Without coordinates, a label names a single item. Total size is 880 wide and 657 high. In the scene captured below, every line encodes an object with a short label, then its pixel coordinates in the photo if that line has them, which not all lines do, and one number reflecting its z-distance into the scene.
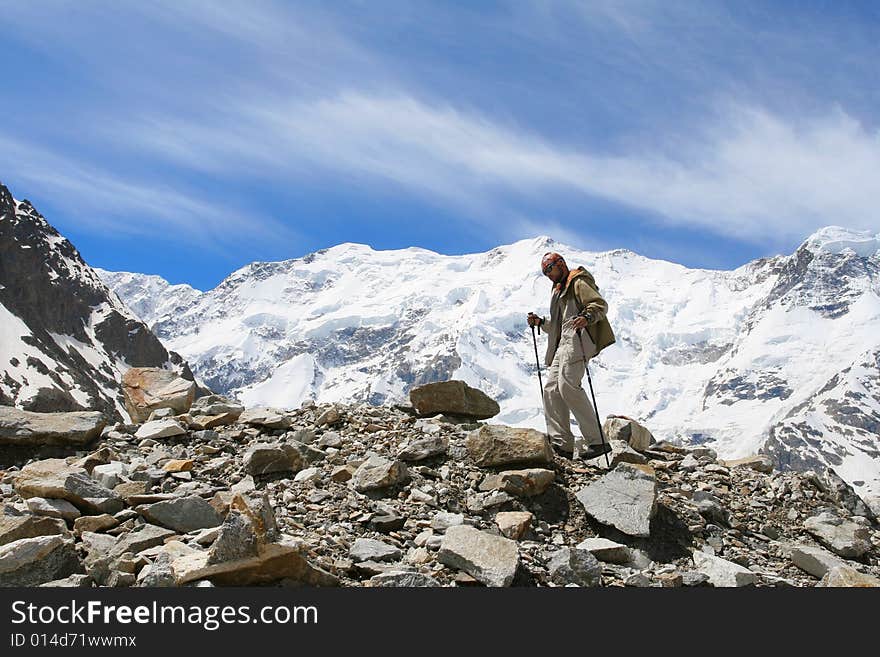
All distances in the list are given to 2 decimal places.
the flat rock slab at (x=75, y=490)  8.43
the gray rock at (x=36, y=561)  6.58
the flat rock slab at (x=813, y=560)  8.59
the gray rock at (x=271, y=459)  10.29
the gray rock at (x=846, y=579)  7.64
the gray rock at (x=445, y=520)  8.45
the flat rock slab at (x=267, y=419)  12.50
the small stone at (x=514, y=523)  8.57
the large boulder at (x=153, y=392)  14.47
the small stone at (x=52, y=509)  8.11
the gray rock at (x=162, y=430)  12.02
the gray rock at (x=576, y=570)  7.43
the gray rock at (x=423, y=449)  10.64
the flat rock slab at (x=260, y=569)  6.23
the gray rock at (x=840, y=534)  9.48
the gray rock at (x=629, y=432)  12.74
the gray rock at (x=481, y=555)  7.07
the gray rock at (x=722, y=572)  7.81
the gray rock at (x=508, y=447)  10.12
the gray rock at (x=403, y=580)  6.56
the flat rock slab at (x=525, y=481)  9.50
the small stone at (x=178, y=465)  10.41
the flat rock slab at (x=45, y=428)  11.39
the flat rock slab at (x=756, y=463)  12.57
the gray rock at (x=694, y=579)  7.57
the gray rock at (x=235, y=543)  6.35
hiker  11.23
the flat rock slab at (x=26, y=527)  7.30
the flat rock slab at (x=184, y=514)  8.02
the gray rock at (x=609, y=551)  8.21
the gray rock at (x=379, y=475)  9.54
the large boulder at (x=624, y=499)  8.73
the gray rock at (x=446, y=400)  13.57
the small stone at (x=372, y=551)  7.45
